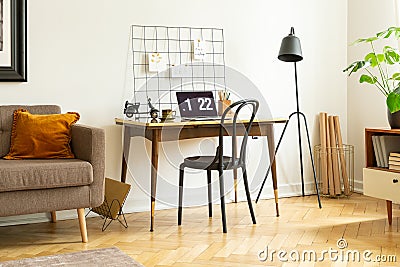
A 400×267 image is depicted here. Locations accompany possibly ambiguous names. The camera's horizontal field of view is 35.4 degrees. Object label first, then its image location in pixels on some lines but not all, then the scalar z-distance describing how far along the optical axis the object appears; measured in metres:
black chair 3.86
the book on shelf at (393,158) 3.93
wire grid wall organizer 4.50
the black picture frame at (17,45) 4.07
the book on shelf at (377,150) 4.13
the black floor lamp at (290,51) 4.58
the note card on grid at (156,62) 4.52
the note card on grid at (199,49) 4.68
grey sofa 3.39
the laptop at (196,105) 4.35
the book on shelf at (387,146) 4.09
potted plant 3.88
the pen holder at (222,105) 4.47
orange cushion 3.79
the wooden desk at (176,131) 3.91
